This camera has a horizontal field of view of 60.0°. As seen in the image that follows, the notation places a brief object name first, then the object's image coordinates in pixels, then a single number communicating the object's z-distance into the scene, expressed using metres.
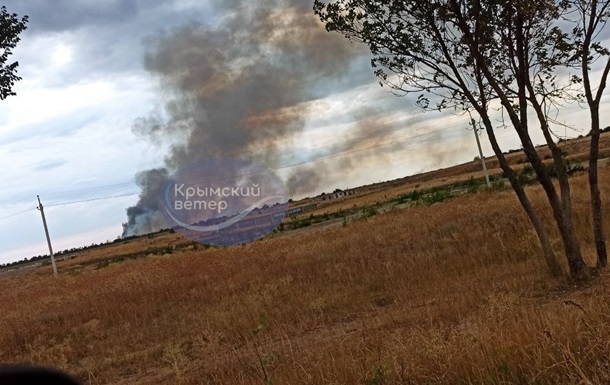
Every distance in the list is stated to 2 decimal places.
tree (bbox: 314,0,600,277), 9.85
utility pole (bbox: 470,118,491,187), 48.09
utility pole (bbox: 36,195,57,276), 50.88
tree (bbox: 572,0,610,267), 9.86
